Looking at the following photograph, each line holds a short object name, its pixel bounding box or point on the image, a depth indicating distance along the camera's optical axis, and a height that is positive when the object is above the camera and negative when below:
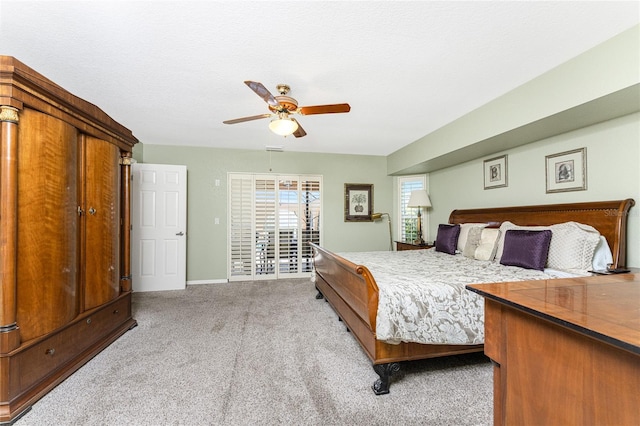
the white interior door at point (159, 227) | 4.29 -0.22
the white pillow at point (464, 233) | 3.44 -0.27
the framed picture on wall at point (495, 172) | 3.51 +0.56
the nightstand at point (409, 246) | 4.47 -0.57
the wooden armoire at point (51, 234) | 1.65 -0.15
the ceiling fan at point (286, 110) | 2.39 +0.97
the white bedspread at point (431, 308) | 1.81 -0.67
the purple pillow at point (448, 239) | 3.55 -0.35
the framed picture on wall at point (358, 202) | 5.49 +0.24
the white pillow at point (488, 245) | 2.98 -0.36
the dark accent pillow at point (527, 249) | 2.44 -0.34
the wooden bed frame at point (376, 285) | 1.87 -0.61
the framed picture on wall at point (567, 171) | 2.62 +0.44
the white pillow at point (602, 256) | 2.28 -0.38
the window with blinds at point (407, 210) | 5.30 +0.06
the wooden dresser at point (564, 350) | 0.66 -0.41
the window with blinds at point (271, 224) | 4.99 -0.21
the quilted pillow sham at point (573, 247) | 2.28 -0.30
